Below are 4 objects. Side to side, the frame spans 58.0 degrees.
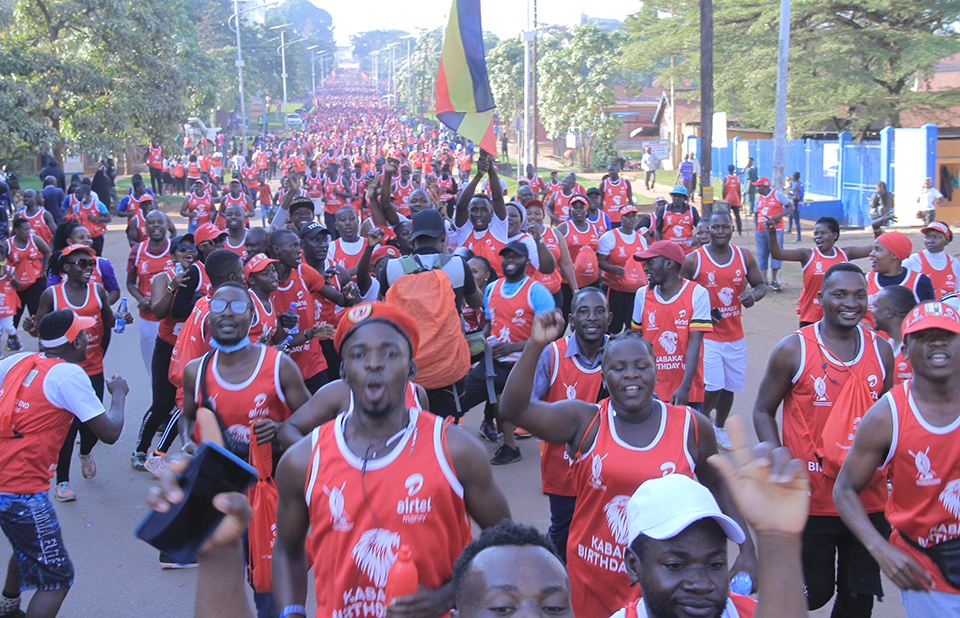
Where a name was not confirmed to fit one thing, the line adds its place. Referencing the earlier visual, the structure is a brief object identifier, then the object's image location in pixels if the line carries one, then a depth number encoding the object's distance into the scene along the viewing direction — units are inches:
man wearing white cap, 81.4
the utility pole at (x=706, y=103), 674.2
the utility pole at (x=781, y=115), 720.3
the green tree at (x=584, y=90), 1738.4
